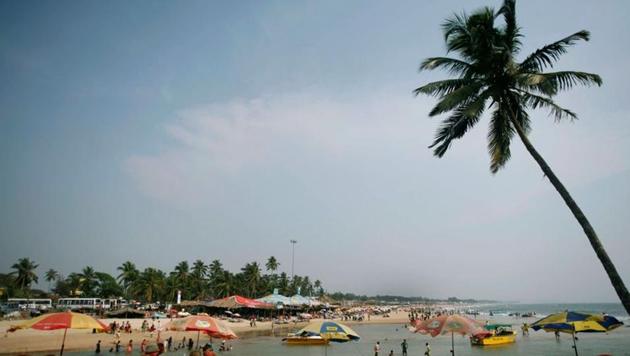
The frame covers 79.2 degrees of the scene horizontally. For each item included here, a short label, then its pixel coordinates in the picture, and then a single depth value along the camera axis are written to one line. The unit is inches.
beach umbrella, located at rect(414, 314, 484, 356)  457.4
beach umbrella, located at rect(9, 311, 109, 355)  425.6
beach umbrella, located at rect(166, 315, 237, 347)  489.7
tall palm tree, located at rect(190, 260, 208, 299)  3437.5
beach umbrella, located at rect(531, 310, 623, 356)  443.8
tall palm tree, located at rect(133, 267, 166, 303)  2763.3
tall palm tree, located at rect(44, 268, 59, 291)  3985.0
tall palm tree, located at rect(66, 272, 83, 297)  3129.9
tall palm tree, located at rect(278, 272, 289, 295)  4232.3
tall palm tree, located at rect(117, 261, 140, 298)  2851.9
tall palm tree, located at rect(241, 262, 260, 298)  3624.5
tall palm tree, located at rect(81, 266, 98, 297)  3134.8
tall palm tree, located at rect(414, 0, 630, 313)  438.9
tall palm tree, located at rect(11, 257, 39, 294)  2498.8
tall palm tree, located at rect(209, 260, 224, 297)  3358.5
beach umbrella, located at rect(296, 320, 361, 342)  482.6
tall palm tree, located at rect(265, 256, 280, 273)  4084.6
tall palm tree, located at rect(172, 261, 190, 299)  3229.3
